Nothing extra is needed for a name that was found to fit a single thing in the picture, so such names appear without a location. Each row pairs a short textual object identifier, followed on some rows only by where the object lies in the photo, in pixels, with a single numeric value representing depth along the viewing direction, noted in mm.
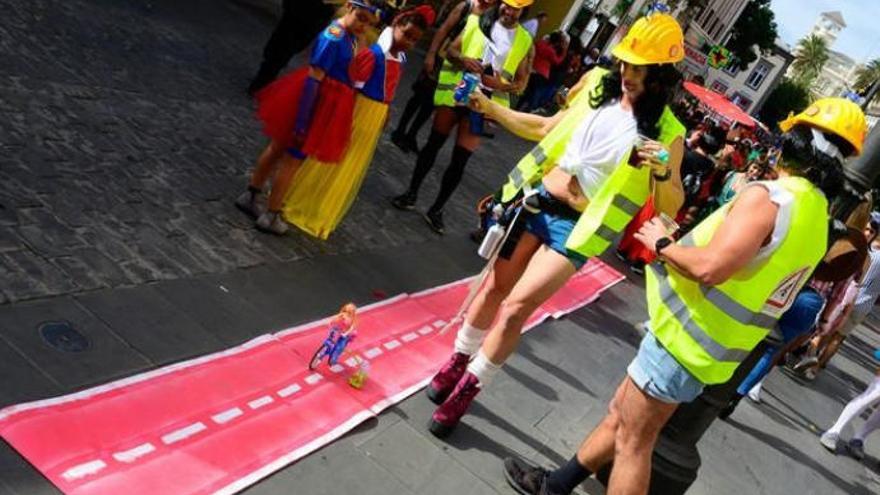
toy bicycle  3605
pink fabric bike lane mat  2578
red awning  20578
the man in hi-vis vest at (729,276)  2564
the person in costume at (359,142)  4969
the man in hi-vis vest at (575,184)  3141
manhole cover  3090
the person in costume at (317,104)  4617
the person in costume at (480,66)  6055
